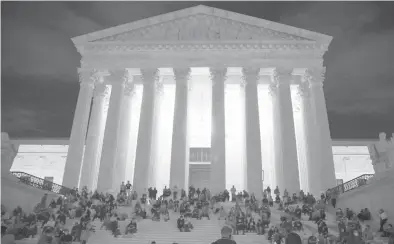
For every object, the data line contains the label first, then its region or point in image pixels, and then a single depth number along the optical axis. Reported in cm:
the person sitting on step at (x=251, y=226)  2011
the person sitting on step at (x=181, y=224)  2023
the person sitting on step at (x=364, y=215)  2081
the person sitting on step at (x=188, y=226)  2028
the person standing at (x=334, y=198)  2422
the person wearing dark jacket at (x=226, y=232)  675
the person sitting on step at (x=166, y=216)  2199
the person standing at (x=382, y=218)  1853
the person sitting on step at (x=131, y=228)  1936
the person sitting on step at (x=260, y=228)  1941
